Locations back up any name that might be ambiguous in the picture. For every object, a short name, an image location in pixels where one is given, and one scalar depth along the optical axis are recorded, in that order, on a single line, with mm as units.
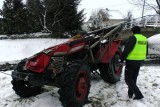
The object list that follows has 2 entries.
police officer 3471
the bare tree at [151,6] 19407
